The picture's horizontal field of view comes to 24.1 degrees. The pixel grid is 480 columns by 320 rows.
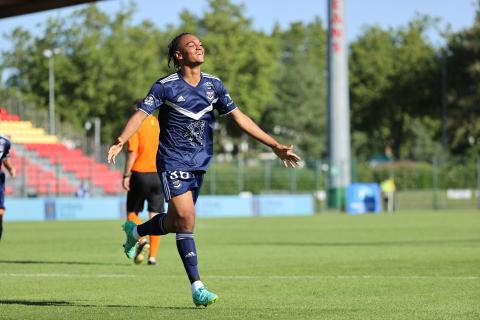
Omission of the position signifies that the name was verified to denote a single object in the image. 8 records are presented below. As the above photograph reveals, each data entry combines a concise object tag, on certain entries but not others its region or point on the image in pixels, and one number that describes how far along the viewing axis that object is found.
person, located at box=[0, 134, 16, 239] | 14.00
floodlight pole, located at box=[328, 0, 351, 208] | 49.59
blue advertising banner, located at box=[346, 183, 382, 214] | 45.18
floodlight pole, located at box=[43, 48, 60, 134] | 57.25
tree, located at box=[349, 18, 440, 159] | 96.50
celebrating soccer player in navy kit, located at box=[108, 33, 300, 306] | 9.36
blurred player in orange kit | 14.75
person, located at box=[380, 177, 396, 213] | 49.31
